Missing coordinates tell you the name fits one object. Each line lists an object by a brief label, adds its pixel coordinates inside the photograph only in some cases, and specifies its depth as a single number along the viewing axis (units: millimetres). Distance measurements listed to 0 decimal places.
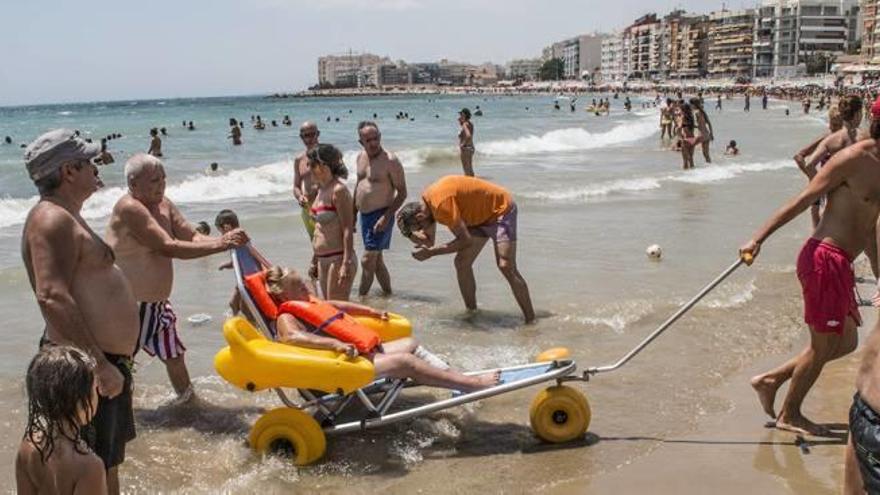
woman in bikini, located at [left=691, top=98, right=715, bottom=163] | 21328
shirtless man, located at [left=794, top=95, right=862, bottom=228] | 6387
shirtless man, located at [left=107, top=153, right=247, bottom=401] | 4777
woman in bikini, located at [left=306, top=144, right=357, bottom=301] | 6480
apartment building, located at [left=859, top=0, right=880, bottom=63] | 109188
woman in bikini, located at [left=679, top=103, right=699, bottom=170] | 20656
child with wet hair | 2455
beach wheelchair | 4422
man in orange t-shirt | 6426
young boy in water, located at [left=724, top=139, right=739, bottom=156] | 24625
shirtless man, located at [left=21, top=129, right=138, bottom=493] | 3168
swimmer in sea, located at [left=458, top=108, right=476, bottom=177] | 17297
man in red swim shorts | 4391
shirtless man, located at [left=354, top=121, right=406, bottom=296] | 7938
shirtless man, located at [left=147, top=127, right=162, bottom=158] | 26453
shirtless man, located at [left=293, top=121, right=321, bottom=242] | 8211
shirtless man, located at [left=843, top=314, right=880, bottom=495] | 2551
